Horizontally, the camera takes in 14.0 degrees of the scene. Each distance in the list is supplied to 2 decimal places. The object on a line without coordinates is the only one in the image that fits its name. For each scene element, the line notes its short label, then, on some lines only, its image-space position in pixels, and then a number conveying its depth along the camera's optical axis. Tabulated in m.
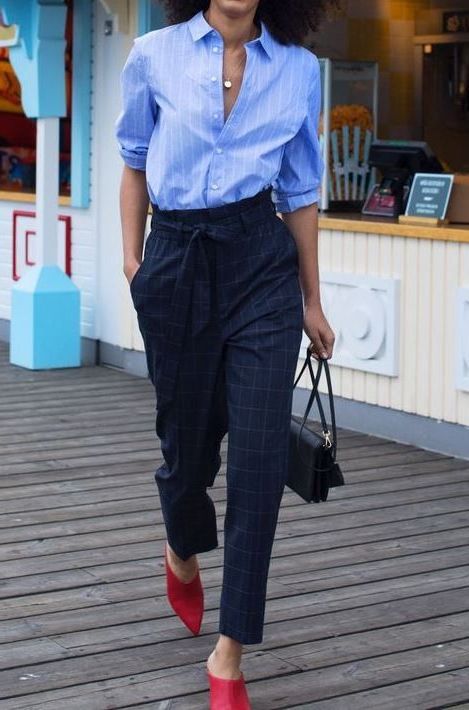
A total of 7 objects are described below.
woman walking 4.37
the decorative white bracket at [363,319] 8.70
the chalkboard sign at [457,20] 11.97
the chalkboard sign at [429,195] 8.91
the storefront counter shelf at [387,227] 8.30
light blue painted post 11.03
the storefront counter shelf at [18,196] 12.28
